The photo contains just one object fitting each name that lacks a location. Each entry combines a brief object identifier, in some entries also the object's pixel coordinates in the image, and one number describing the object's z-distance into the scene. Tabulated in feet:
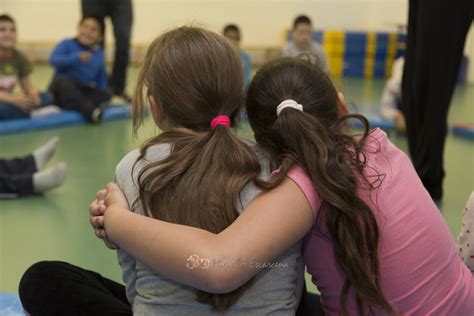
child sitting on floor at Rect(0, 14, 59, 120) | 12.44
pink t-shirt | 3.54
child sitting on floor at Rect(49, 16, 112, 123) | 13.64
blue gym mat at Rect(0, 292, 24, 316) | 5.08
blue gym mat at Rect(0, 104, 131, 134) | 12.01
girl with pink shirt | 3.23
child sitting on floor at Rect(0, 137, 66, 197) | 8.09
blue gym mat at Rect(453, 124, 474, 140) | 12.00
